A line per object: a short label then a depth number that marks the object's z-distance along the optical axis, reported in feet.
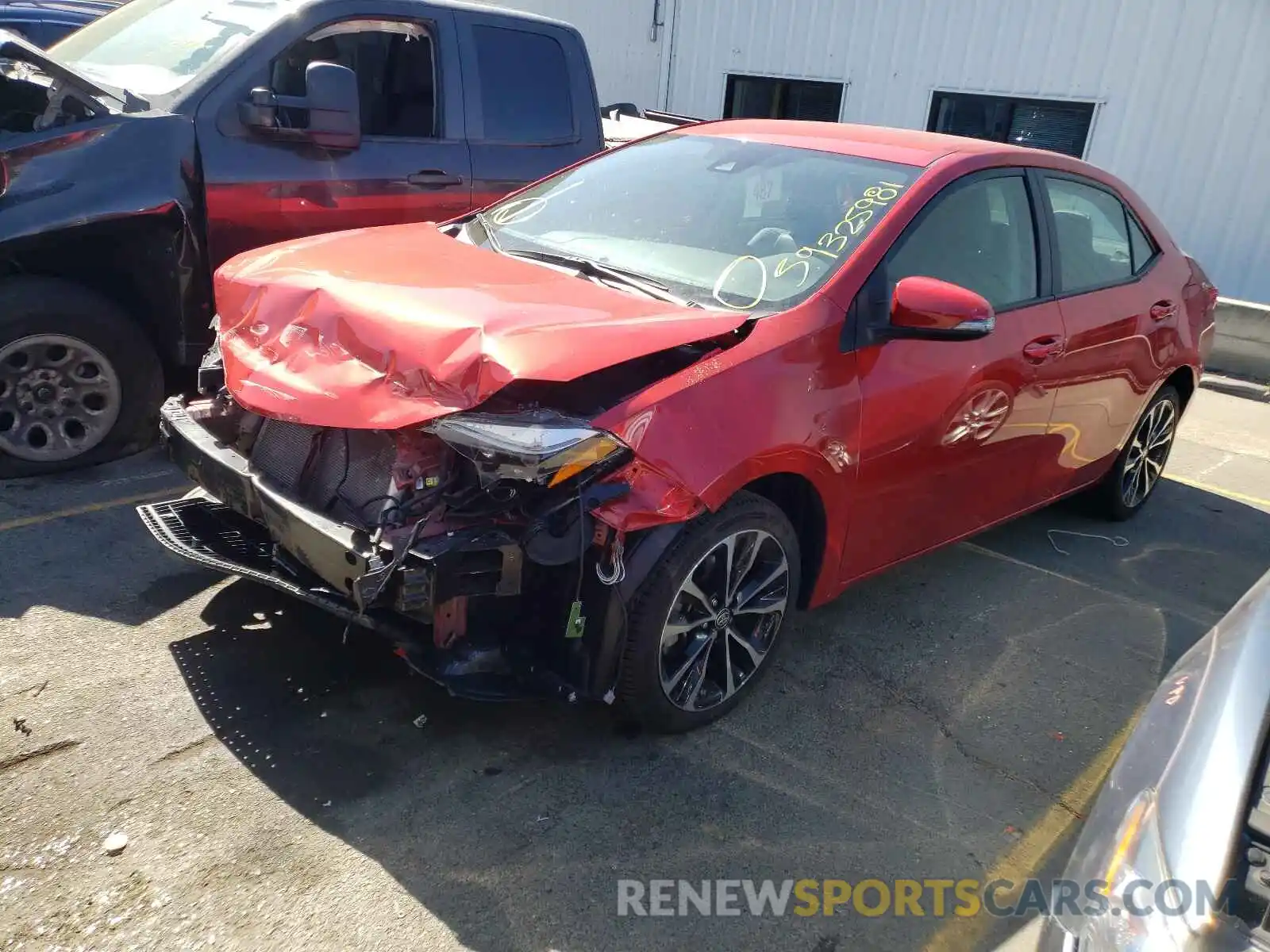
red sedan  8.66
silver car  5.12
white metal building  31.71
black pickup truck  13.34
